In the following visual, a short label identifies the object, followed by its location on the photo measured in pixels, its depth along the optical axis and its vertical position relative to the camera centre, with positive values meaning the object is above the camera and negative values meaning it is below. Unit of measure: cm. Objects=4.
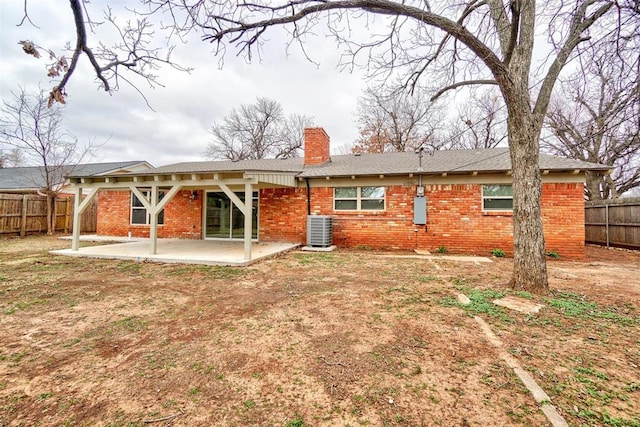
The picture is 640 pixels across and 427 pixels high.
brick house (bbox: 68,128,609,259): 805 +54
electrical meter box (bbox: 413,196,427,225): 886 +22
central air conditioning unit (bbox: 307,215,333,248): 910 -42
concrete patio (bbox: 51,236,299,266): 690 -98
